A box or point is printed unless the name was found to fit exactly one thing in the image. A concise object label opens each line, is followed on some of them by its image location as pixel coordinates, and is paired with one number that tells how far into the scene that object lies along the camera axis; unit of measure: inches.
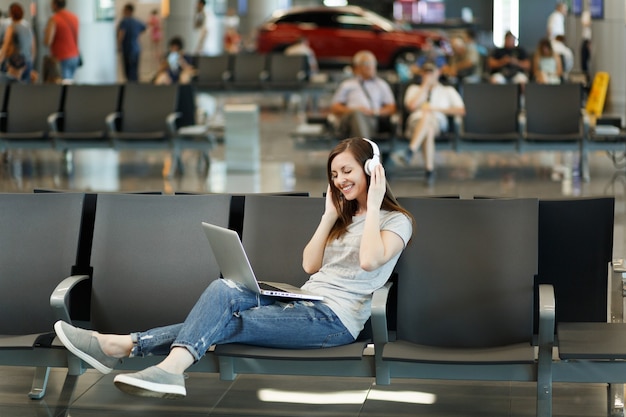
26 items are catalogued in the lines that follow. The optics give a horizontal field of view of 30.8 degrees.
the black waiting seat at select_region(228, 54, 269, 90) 648.4
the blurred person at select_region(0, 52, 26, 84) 528.7
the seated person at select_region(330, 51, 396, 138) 420.8
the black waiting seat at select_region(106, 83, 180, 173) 416.5
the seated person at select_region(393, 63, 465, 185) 409.4
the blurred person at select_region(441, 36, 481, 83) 716.0
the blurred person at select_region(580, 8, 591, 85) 729.6
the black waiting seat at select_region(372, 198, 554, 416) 161.8
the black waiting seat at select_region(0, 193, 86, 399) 175.0
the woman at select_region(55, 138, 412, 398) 152.2
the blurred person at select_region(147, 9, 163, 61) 1282.0
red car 962.1
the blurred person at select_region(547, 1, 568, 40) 783.7
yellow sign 423.5
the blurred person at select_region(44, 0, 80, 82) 595.8
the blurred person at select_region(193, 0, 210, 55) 858.8
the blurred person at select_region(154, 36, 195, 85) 601.9
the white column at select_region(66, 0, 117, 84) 696.4
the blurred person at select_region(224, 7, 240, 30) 1117.7
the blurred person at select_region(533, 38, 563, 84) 570.9
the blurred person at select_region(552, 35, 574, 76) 654.5
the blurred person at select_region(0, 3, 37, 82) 542.6
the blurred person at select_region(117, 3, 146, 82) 767.1
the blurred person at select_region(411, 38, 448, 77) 601.3
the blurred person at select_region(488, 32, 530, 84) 652.1
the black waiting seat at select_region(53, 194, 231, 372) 172.9
